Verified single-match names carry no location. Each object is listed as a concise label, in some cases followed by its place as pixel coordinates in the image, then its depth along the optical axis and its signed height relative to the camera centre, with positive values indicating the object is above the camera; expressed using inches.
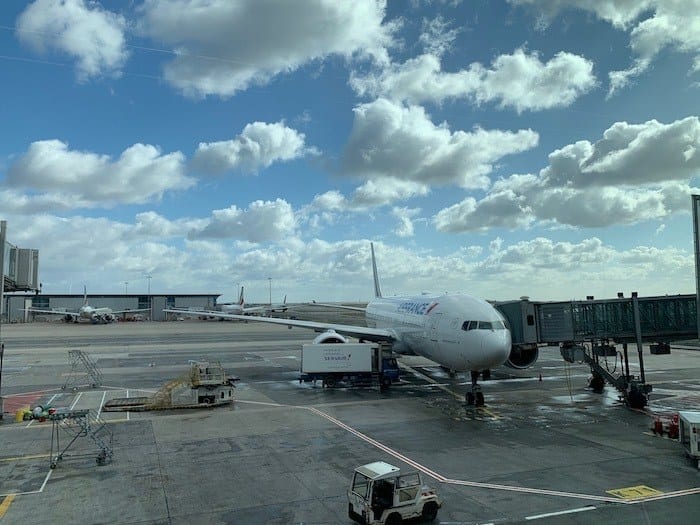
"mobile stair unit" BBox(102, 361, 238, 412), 1026.1 -139.1
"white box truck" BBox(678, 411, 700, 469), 649.6 -144.5
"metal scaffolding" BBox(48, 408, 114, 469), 641.6 -162.2
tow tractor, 456.4 -157.3
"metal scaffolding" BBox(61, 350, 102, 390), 1330.0 -129.1
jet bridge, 1043.3 -7.5
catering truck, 1229.7 -93.8
